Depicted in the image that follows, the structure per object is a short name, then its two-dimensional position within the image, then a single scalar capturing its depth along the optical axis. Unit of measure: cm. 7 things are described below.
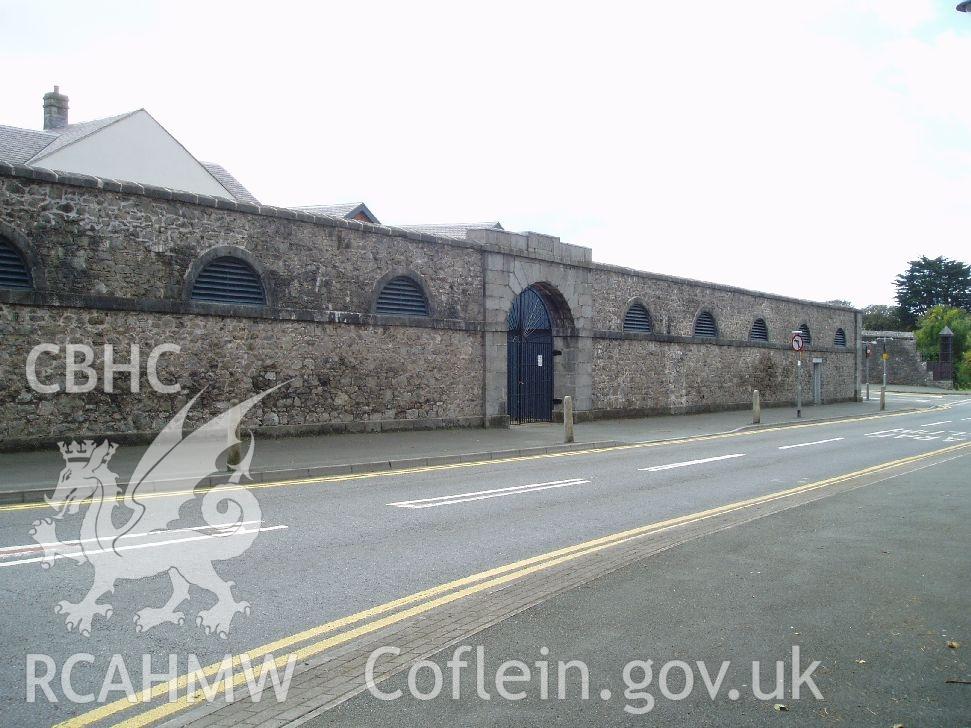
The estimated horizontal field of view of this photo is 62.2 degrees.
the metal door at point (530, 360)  2288
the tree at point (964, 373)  5853
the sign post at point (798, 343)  2651
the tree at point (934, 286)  7869
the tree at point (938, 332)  6194
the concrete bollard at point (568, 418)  1803
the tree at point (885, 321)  8095
